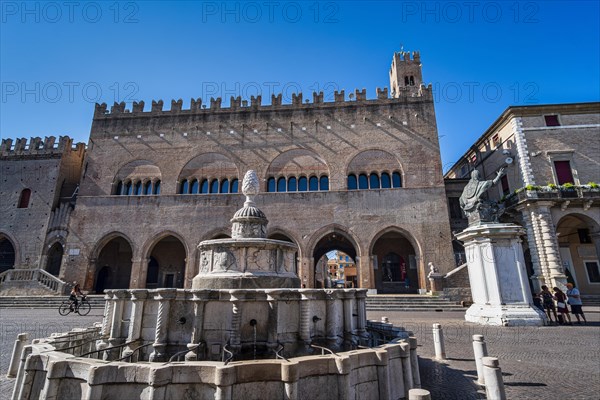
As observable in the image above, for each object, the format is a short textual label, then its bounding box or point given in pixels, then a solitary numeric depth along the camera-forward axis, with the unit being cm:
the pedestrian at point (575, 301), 924
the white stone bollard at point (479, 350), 422
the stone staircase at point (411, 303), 1385
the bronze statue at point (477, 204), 955
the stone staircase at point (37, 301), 1558
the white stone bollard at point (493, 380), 297
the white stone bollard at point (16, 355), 470
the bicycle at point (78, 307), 1292
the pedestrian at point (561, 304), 912
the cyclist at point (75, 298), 1274
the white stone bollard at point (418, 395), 229
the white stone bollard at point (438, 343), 549
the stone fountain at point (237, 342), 265
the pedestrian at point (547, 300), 938
